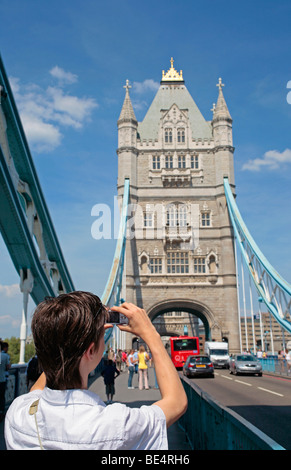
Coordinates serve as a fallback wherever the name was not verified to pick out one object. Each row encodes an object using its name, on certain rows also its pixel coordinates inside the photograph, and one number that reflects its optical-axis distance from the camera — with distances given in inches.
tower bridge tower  1497.3
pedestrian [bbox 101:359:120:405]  412.2
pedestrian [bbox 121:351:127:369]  1172.0
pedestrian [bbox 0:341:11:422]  320.2
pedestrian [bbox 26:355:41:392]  322.3
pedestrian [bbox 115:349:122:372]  940.2
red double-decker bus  1164.5
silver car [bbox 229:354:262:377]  846.5
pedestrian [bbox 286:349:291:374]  819.8
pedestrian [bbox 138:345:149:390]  550.6
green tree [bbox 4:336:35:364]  3350.6
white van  1191.1
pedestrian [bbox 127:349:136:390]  584.6
